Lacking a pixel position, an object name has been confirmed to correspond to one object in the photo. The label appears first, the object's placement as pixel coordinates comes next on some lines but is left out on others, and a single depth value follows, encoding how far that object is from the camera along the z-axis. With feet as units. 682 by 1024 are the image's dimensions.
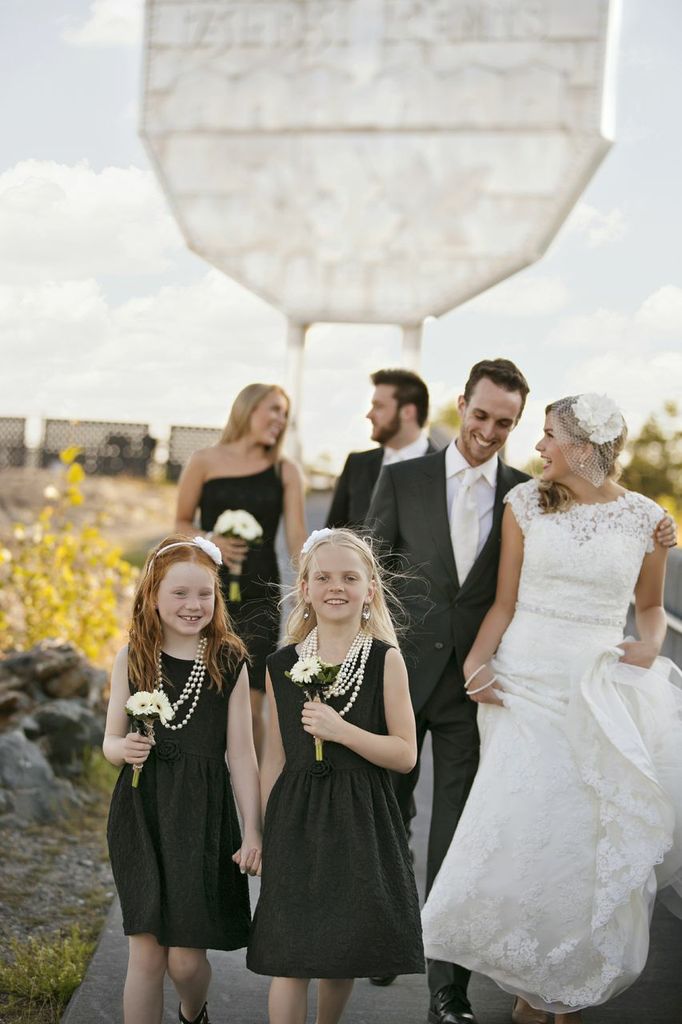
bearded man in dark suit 21.21
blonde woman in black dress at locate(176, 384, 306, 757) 20.45
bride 12.66
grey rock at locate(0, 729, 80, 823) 20.30
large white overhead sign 62.23
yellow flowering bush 27.68
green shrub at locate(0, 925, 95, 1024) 13.39
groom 14.69
